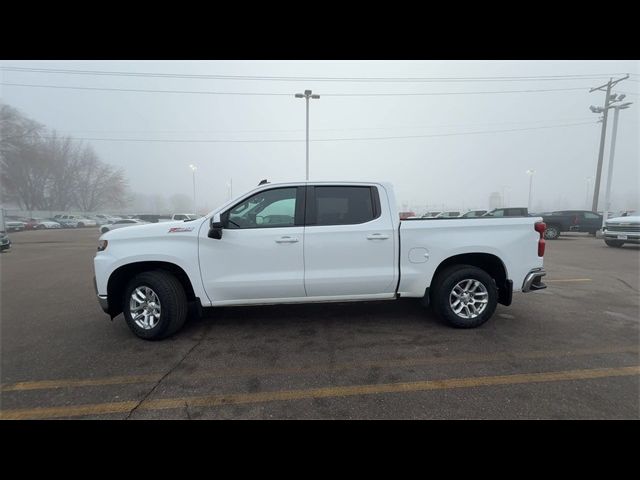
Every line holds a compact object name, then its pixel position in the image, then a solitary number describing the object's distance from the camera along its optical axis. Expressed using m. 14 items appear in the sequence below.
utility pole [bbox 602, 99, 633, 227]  20.53
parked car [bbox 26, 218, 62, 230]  38.32
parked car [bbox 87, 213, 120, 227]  50.90
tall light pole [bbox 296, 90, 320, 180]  16.80
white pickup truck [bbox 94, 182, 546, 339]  3.66
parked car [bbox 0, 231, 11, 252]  13.17
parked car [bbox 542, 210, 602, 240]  16.50
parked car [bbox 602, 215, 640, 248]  10.87
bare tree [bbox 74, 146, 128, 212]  65.38
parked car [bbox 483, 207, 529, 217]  16.57
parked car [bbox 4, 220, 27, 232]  31.64
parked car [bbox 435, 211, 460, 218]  11.53
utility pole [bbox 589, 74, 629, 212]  22.56
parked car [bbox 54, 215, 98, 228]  44.38
